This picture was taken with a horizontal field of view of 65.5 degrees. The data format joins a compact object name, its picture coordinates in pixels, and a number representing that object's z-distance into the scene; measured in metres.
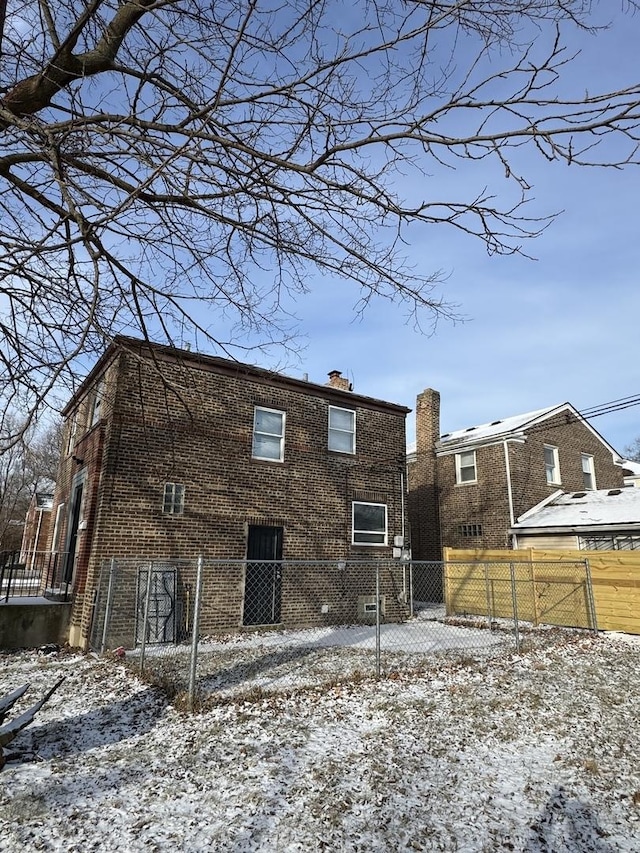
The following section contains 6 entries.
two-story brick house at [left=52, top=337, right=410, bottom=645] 10.70
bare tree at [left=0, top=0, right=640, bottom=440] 3.42
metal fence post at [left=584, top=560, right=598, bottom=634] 12.29
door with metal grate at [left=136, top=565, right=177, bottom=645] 10.11
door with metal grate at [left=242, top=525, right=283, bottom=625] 11.88
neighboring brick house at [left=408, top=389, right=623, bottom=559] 18.72
